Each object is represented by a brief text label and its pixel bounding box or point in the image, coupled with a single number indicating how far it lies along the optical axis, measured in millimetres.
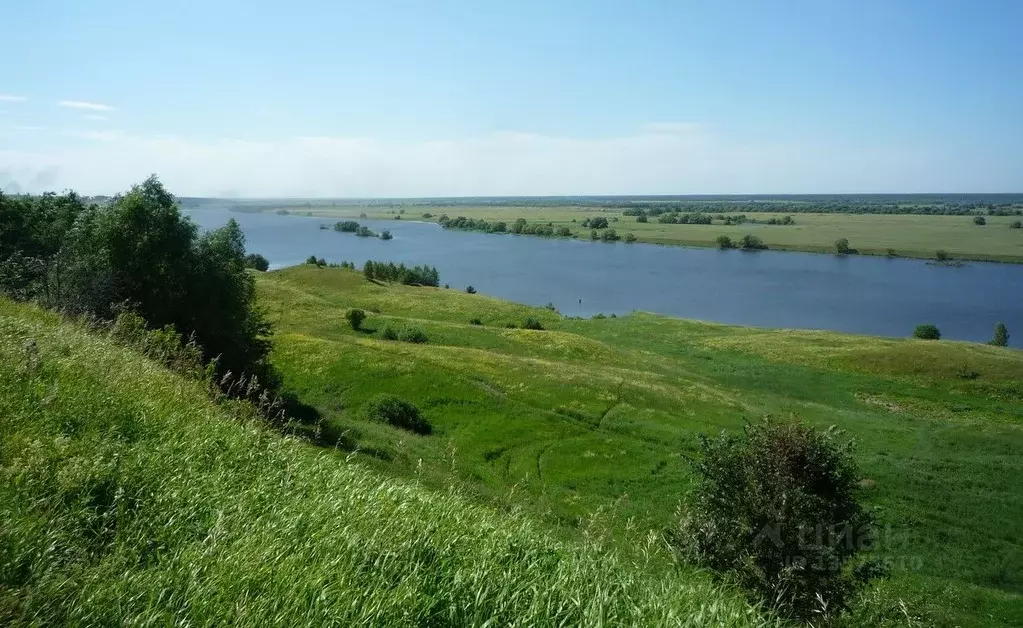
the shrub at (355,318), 52500
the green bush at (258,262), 96375
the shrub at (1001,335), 66062
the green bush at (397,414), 27875
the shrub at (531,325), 63531
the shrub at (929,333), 67375
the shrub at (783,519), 10953
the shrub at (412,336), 49288
